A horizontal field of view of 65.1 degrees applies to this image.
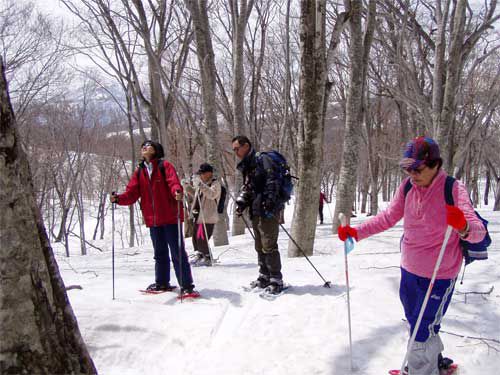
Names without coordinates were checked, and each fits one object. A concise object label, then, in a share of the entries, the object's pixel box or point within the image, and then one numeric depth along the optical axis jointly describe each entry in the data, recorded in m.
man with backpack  4.30
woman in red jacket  4.55
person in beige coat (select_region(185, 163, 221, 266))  6.45
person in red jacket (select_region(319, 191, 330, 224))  18.39
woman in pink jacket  2.53
